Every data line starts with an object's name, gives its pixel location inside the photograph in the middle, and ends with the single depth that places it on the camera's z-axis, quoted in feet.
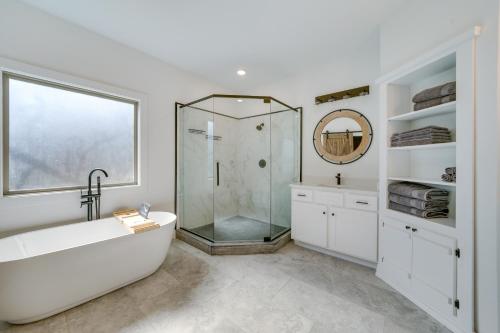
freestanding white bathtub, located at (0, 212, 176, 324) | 4.38
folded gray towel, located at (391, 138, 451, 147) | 5.18
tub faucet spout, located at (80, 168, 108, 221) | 7.07
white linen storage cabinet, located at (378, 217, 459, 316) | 4.63
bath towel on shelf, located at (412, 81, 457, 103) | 4.75
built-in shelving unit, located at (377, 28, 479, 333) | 4.32
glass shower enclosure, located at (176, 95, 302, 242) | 10.27
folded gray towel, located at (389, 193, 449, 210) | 5.27
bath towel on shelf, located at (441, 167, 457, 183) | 4.81
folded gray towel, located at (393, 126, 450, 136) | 5.16
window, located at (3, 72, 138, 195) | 6.08
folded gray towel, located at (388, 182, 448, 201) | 5.26
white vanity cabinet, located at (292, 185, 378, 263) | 7.07
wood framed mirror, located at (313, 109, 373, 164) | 8.52
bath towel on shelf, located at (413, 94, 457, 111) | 4.83
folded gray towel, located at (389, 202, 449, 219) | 5.30
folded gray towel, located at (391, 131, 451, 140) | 5.17
